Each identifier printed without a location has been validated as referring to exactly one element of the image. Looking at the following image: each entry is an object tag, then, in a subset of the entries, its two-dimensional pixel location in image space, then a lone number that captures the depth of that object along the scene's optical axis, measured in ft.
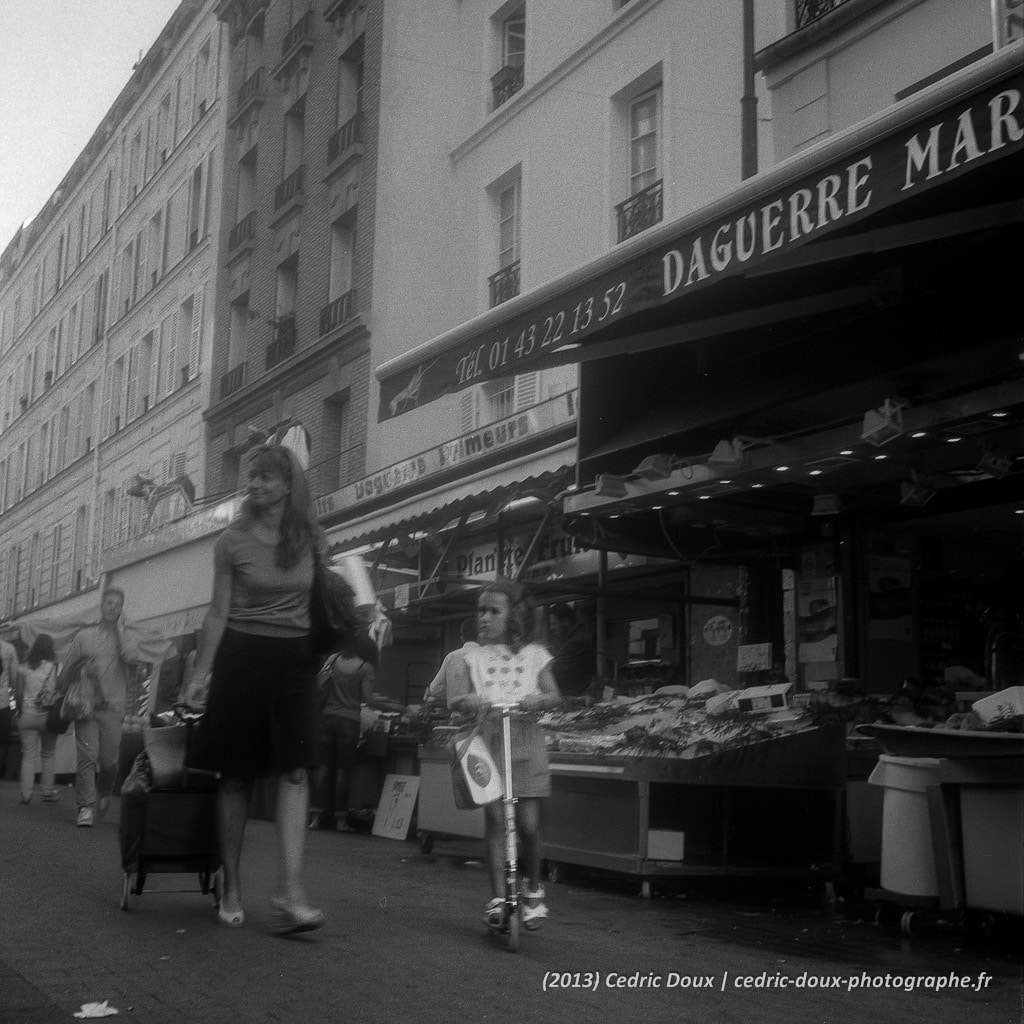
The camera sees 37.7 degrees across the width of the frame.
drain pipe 42.60
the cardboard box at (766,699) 28.68
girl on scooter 20.42
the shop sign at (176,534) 74.08
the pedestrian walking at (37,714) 47.70
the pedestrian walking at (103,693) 37.86
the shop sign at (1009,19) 33.24
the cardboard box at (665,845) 27.02
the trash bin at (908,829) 22.11
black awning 19.61
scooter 18.49
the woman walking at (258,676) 18.83
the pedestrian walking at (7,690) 44.98
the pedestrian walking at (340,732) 41.55
